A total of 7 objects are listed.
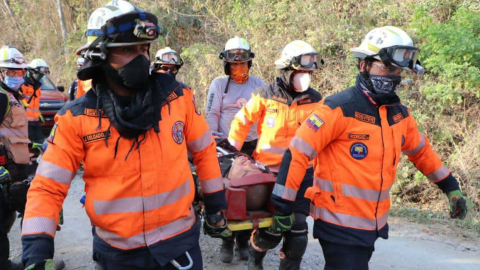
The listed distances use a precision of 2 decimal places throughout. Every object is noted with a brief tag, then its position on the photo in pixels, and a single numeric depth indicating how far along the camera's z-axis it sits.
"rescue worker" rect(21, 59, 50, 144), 6.80
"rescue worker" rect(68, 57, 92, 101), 6.37
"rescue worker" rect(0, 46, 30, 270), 3.93
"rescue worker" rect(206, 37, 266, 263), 5.20
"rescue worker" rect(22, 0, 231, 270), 2.18
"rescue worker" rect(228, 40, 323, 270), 4.00
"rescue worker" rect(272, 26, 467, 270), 2.91
